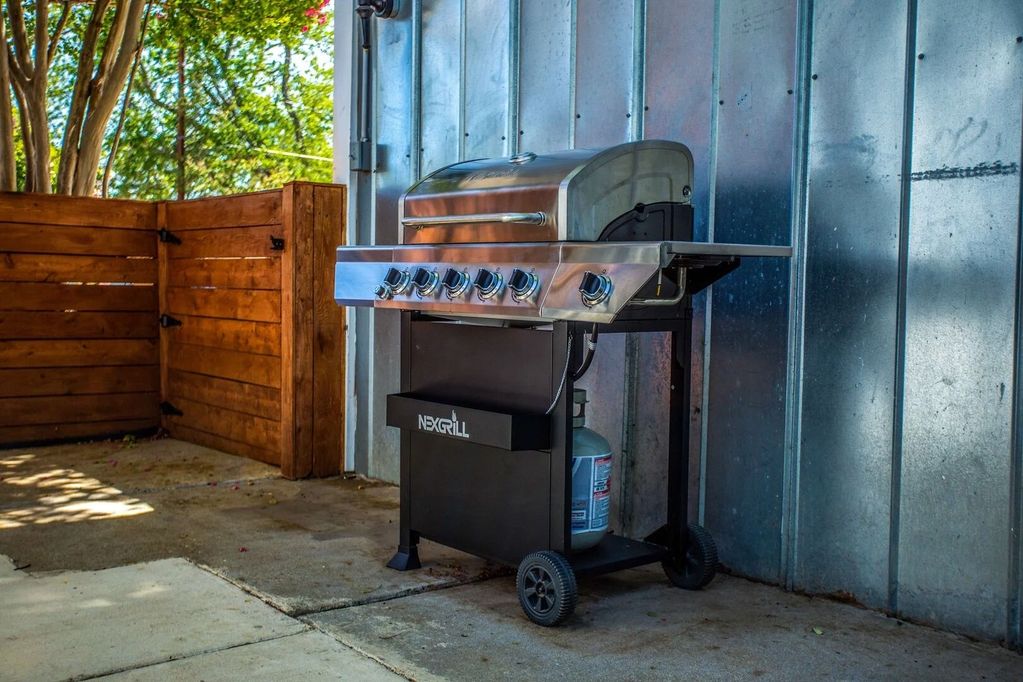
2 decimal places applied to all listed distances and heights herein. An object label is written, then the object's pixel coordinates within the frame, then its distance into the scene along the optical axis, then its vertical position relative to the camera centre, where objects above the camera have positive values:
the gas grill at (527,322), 2.95 -0.06
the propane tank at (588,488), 3.18 -0.59
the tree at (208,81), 11.99 +2.96
